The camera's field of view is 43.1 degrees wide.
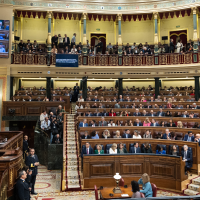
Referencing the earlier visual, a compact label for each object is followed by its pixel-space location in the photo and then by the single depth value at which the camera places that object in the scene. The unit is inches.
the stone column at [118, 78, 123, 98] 626.8
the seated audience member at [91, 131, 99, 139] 333.7
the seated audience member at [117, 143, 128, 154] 296.7
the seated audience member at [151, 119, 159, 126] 377.0
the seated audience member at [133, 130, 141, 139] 336.0
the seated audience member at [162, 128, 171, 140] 331.2
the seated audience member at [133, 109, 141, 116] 432.5
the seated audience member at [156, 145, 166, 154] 300.6
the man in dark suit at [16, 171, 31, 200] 191.2
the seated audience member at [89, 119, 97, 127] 381.0
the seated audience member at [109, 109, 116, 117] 439.4
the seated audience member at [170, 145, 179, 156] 290.0
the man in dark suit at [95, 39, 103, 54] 641.5
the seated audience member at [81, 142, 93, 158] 295.1
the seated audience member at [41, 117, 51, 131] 421.5
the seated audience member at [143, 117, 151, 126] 380.2
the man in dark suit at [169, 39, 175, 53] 613.3
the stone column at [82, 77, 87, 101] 602.9
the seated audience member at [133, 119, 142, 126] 387.5
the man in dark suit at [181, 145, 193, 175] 292.2
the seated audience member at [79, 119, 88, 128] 382.6
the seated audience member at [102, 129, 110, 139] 338.6
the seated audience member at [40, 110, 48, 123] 440.9
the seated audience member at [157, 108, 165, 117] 426.3
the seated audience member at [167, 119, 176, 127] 373.2
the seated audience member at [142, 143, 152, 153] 301.4
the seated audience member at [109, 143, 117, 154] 289.2
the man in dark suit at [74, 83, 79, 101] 606.0
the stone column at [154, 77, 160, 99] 615.5
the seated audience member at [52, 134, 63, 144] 378.4
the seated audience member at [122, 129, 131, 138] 339.9
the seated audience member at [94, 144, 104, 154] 294.4
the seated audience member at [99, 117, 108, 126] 386.6
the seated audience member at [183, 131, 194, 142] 317.7
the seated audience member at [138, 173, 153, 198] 186.2
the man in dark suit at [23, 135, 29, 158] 366.6
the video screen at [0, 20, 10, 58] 571.5
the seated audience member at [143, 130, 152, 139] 333.1
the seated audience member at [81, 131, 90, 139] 329.7
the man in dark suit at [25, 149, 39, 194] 265.0
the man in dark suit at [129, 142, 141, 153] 301.4
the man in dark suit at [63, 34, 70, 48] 631.2
